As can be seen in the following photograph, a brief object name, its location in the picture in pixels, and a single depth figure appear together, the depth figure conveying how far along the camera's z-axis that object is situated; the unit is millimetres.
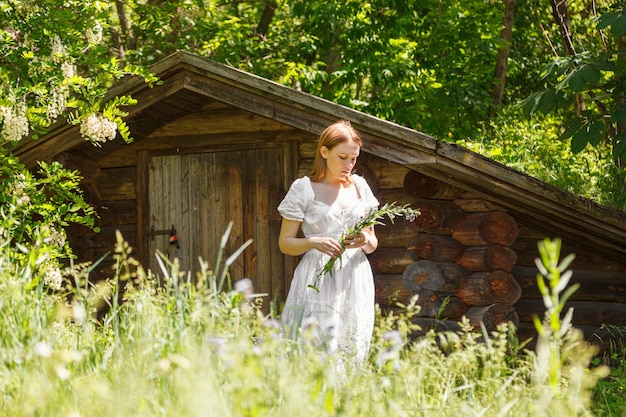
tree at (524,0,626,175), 7107
